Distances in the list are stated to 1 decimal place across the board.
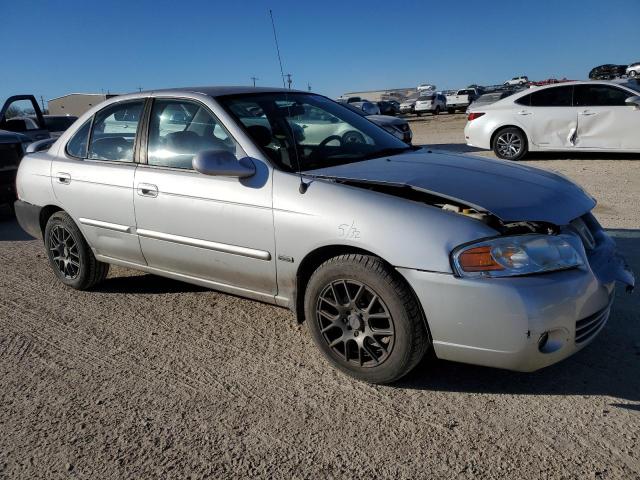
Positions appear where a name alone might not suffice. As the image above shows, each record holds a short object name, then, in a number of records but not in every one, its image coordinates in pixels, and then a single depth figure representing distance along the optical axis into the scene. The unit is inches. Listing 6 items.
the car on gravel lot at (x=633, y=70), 1515.7
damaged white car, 401.7
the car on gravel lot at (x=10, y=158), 338.3
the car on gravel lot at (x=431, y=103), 1649.9
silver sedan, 109.0
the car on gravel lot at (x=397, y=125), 515.8
